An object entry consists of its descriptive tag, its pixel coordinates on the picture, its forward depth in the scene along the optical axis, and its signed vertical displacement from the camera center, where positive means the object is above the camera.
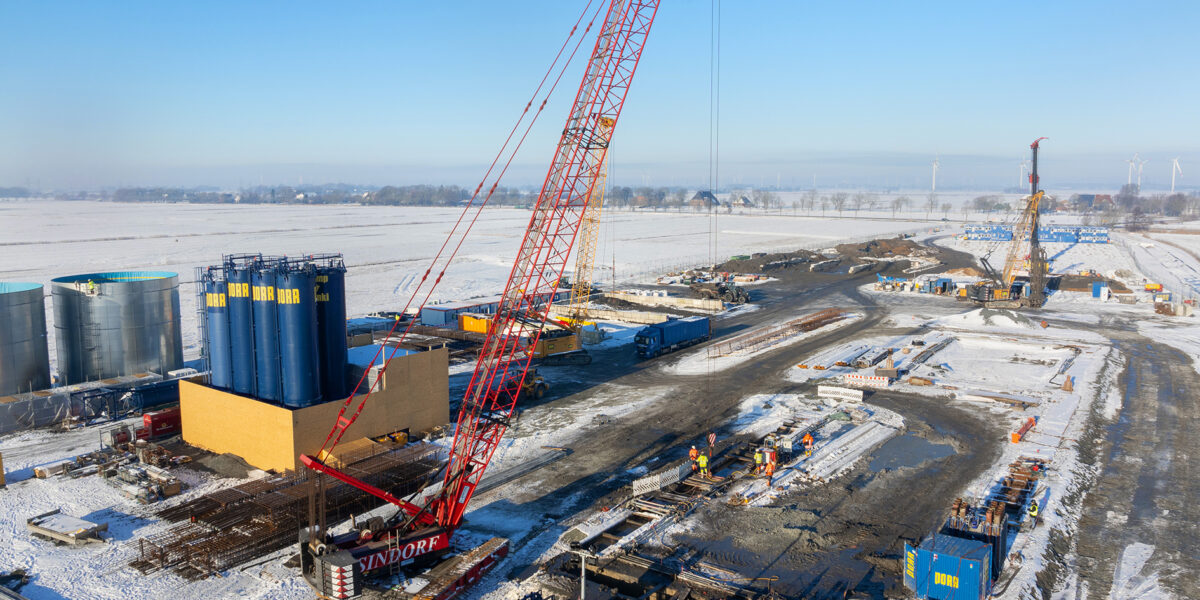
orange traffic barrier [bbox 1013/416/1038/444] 30.23 -8.72
